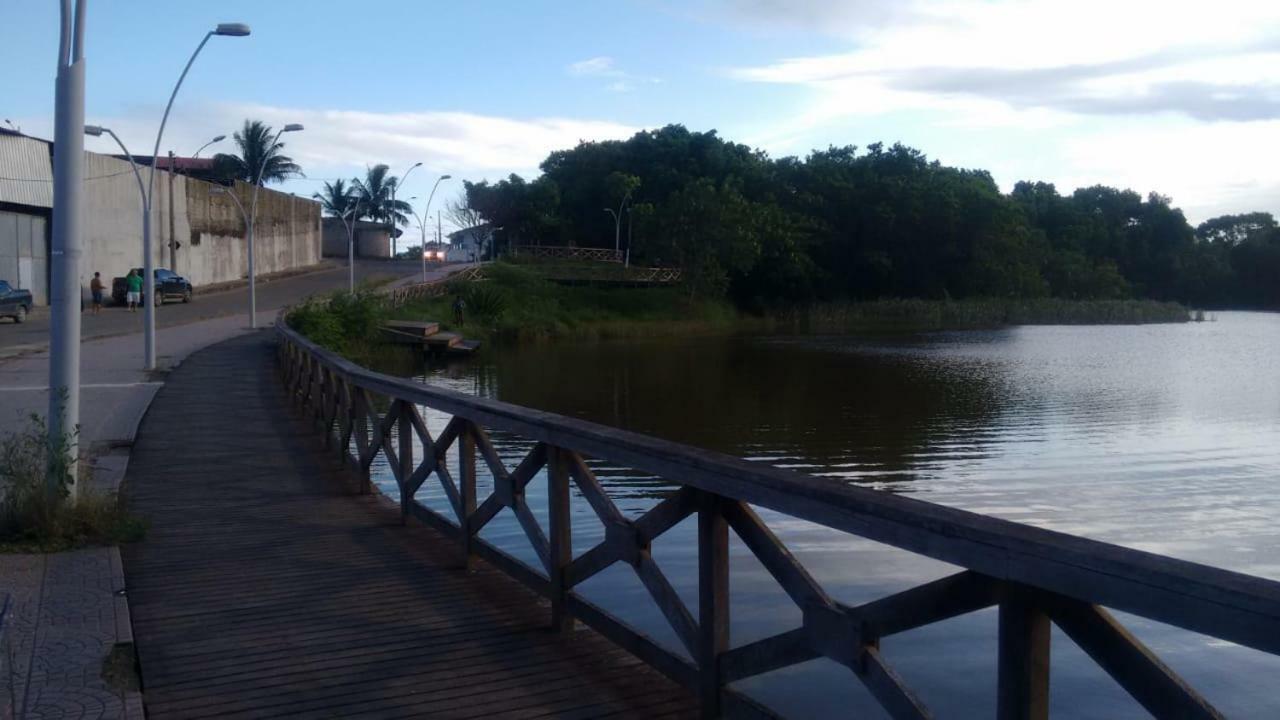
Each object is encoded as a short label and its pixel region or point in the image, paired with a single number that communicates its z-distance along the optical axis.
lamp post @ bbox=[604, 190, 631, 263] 74.69
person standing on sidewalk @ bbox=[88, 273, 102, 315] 40.22
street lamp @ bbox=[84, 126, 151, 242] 24.28
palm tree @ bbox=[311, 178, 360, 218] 91.56
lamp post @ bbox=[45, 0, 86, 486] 7.02
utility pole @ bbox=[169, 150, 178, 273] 50.28
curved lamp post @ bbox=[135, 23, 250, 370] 21.73
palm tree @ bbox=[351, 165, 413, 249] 92.44
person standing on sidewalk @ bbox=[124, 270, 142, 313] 41.62
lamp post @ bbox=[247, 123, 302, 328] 34.78
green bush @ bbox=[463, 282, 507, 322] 48.94
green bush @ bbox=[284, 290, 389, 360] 29.55
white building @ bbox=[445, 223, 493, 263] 84.25
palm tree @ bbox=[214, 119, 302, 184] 76.75
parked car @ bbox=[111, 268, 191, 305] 44.62
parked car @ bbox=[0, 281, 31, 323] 34.91
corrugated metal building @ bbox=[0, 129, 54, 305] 38.47
